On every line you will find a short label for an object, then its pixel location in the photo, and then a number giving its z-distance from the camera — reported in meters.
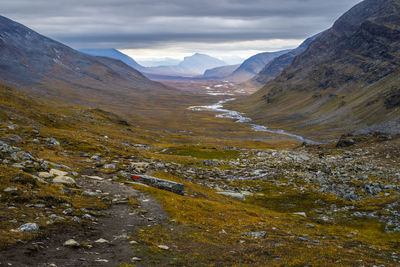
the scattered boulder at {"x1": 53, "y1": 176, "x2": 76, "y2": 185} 22.35
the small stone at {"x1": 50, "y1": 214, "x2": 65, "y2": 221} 15.70
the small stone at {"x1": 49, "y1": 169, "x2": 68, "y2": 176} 23.68
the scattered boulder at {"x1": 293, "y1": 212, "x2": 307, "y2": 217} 30.41
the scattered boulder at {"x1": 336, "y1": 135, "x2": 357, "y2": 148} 73.94
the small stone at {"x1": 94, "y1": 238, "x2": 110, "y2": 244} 14.81
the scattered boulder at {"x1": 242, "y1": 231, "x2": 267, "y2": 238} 19.71
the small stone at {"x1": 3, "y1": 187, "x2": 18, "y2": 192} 16.99
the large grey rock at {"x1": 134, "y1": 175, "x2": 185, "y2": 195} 29.19
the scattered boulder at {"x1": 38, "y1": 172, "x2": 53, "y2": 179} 22.19
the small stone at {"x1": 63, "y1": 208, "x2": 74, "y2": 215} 16.94
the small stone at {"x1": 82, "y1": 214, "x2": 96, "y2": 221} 17.17
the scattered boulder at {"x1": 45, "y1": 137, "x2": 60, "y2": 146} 39.68
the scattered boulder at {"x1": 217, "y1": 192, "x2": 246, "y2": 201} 35.50
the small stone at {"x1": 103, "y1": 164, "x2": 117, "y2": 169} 31.50
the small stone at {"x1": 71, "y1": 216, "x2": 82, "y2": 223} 16.22
